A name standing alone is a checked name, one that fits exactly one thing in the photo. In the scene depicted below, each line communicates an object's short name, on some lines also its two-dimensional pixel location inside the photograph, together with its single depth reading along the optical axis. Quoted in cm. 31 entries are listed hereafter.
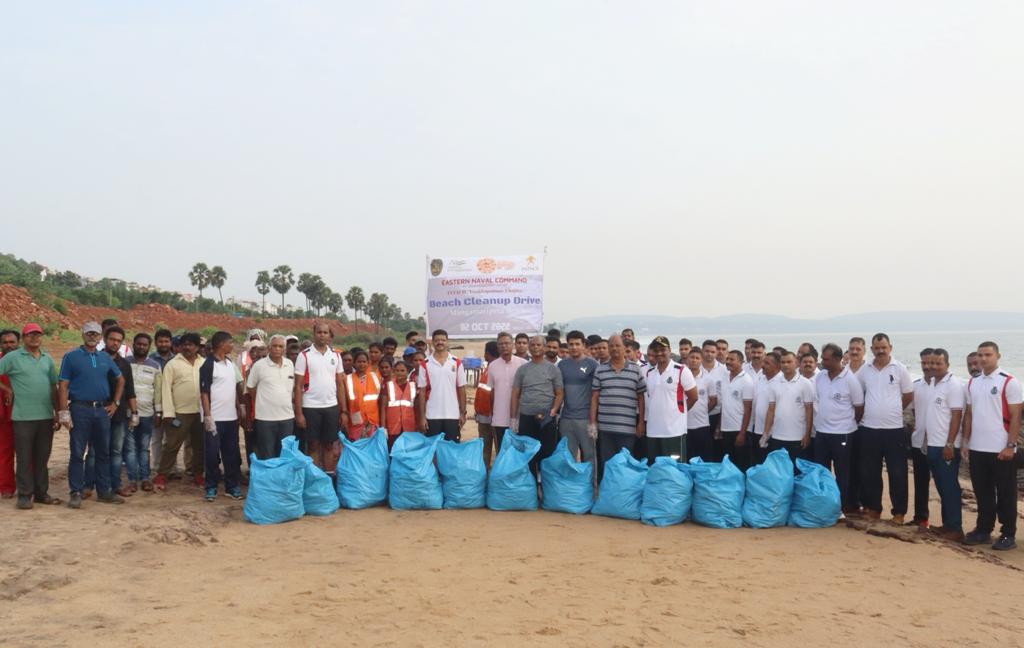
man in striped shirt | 682
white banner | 1018
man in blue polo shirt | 633
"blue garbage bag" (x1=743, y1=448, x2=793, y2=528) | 613
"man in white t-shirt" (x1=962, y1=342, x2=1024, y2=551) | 577
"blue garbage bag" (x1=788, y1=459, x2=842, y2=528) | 610
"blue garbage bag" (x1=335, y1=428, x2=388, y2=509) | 669
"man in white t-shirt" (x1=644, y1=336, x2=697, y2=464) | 673
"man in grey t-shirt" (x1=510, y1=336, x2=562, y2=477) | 694
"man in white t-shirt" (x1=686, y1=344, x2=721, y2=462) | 739
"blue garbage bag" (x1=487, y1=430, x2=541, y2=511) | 664
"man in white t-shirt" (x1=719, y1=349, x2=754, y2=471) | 723
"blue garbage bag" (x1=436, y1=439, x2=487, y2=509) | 672
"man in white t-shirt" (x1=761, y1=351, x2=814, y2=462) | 667
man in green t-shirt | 624
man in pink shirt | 729
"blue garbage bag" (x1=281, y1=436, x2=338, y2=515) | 639
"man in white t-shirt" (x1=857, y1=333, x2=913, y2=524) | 627
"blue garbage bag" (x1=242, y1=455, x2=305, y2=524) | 617
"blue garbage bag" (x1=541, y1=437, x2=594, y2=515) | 658
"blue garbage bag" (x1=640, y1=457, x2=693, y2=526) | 623
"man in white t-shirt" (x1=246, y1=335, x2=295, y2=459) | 682
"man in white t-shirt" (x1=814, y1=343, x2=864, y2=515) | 648
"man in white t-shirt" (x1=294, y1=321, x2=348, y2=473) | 698
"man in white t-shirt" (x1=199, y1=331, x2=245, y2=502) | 687
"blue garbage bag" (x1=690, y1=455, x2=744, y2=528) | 612
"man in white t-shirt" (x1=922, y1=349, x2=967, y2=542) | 600
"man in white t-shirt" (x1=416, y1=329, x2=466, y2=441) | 724
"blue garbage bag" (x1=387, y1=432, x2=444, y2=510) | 665
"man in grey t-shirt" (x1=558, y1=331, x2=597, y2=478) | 695
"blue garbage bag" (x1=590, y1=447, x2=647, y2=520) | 639
